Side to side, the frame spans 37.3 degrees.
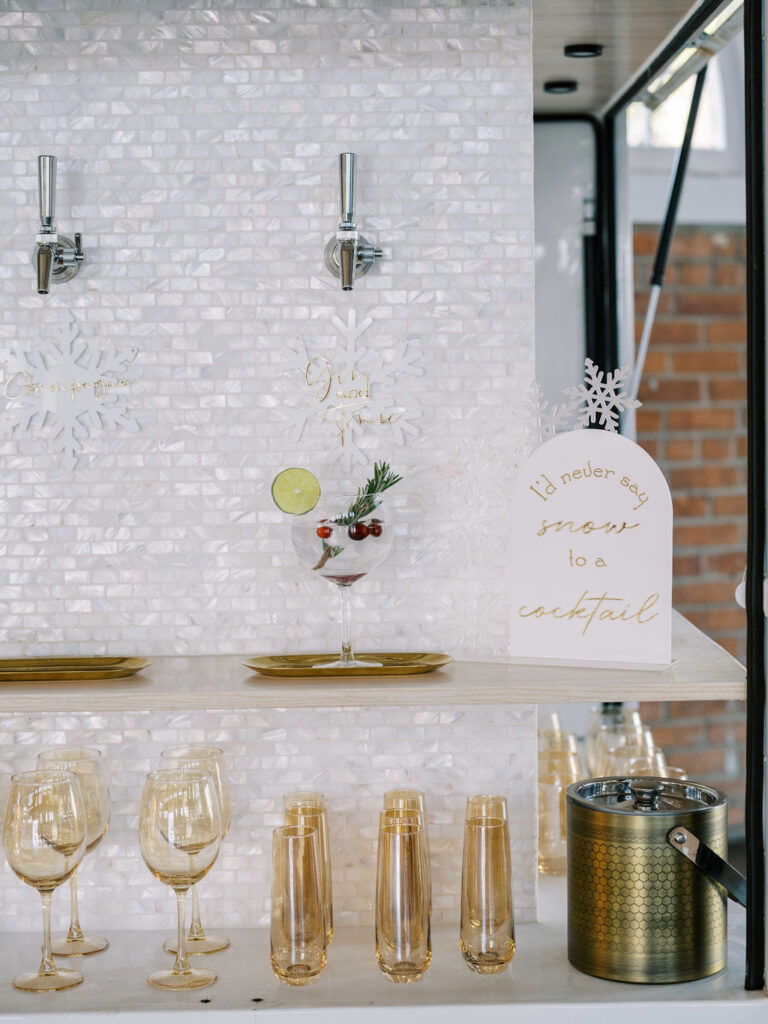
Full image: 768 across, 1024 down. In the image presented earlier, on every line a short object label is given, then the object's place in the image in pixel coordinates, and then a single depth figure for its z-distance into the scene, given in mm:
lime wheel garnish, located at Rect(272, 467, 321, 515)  1364
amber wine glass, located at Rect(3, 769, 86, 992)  1263
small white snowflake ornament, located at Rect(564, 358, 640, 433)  1364
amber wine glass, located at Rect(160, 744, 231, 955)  1348
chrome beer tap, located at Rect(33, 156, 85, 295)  1402
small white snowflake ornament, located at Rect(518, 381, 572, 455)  1397
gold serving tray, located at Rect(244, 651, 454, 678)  1313
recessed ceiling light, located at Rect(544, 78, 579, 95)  1796
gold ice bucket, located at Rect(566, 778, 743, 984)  1290
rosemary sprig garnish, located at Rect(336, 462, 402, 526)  1356
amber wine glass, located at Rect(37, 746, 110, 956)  1349
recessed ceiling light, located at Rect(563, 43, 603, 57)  1604
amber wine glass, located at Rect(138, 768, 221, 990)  1277
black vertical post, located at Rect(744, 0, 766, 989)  1226
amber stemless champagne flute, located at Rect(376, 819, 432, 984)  1283
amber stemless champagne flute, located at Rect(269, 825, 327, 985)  1279
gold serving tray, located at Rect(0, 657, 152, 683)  1310
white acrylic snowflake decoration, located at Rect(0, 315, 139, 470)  1483
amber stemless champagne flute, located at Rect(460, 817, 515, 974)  1296
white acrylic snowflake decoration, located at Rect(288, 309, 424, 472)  1479
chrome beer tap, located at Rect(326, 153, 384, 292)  1406
